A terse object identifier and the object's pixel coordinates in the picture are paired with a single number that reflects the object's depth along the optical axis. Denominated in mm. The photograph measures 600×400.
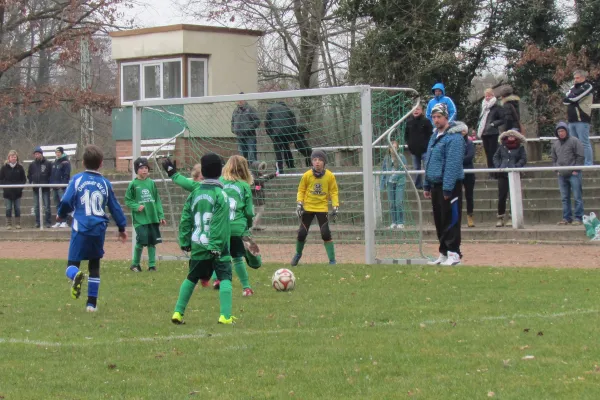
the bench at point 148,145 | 26422
